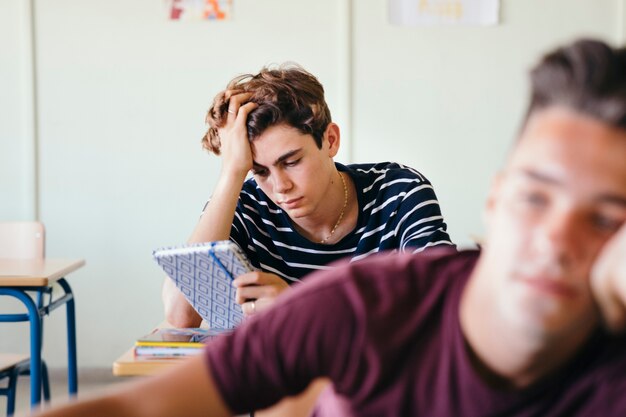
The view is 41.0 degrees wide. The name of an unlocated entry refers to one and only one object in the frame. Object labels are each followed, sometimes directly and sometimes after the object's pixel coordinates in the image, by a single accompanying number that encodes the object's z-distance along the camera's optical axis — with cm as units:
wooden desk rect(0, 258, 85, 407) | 267
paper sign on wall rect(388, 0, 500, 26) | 392
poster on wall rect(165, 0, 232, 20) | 393
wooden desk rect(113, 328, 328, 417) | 143
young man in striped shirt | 200
